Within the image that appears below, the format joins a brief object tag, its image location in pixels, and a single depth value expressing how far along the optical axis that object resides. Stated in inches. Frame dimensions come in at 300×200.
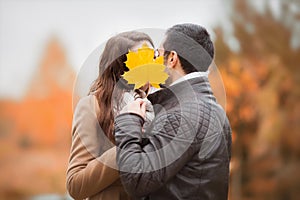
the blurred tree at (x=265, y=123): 356.2
